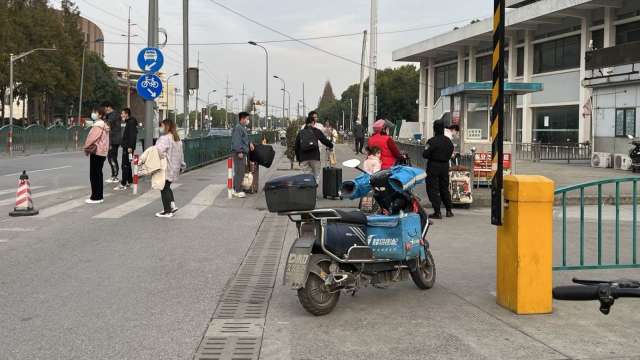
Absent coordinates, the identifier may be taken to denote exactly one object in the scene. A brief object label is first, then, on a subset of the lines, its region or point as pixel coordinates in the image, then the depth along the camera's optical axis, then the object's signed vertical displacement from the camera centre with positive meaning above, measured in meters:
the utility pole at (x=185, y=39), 24.72 +4.18
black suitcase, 14.39 -0.50
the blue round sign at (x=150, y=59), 16.39 +2.24
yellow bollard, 5.88 -0.72
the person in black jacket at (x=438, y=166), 11.95 -0.15
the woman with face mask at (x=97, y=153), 13.07 +0.03
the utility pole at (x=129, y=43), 72.34 +11.66
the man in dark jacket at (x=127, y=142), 15.83 +0.29
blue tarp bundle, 6.43 -0.24
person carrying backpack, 14.26 +0.25
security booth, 16.45 +0.92
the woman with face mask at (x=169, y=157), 11.85 -0.03
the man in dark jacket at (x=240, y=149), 14.77 +0.14
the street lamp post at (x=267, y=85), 64.84 +6.56
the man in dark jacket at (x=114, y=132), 16.23 +0.54
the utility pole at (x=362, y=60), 45.26 +6.33
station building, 21.99 +5.28
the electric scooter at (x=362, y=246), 5.86 -0.79
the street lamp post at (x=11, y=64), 47.88 +6.18
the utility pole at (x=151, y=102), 17.33 +1.35
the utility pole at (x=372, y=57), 30.27 +4.50
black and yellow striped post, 5.96 +0.43
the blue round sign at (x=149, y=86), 16.61 +1.64
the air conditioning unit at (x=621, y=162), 25.16 -0.11
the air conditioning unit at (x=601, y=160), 26.50 -0.05
